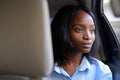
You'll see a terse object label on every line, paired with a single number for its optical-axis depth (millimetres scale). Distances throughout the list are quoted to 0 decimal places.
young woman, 1548
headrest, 1220
